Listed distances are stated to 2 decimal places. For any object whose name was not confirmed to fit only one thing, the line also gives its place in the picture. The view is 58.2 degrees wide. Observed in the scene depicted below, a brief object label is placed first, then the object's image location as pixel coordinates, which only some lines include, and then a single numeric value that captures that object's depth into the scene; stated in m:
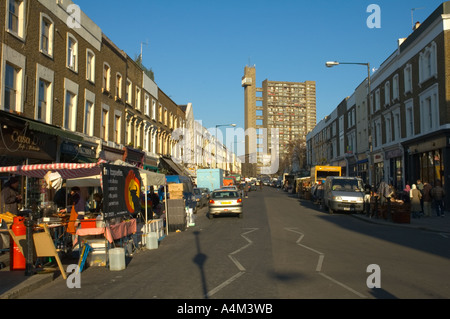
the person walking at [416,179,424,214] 23.41
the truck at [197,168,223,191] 39.50
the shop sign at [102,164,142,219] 9.90
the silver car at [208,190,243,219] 21.23
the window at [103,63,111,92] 25.17
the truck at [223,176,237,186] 53.27
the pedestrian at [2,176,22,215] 11.66
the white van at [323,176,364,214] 23.08
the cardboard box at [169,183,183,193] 20.50
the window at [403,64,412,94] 30.37
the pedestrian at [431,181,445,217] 20.74
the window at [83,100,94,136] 22.59
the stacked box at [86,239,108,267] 9.84
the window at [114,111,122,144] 27.25
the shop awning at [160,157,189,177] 39.68
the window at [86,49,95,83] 22.61
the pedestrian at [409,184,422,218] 20.52
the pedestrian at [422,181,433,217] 21.03
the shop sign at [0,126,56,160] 14.54
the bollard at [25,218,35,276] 8.12
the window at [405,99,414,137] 30.31
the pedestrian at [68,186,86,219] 13.91
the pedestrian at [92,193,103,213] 14.65
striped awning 10.38
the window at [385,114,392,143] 35.42
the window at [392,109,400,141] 33.44
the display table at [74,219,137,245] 9.77
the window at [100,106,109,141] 24.88
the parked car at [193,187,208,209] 29.88
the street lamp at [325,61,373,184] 27.56
